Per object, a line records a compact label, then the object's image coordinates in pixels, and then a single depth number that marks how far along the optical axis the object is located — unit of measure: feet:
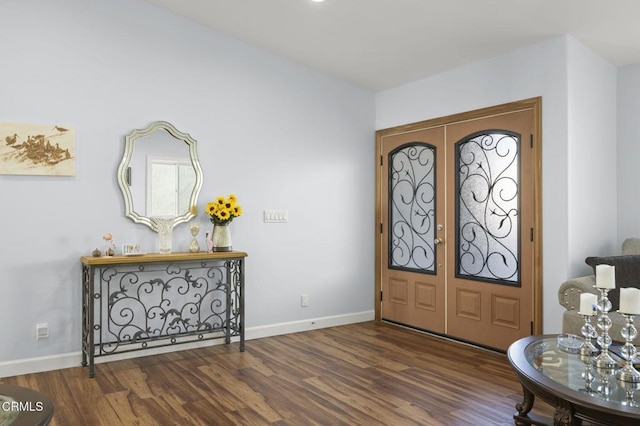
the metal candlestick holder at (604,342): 7.46
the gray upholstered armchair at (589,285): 11.05
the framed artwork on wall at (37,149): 11.85
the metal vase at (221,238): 14.01
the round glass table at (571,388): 6.17
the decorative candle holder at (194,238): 13.87
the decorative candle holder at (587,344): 8.11
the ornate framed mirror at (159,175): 13.34
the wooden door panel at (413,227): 15.75
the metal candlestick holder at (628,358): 6.92
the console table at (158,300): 12.48
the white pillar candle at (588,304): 7.69
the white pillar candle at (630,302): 6.79
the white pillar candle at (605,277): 7.74
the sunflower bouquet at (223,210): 13.88
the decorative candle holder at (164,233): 13.43
